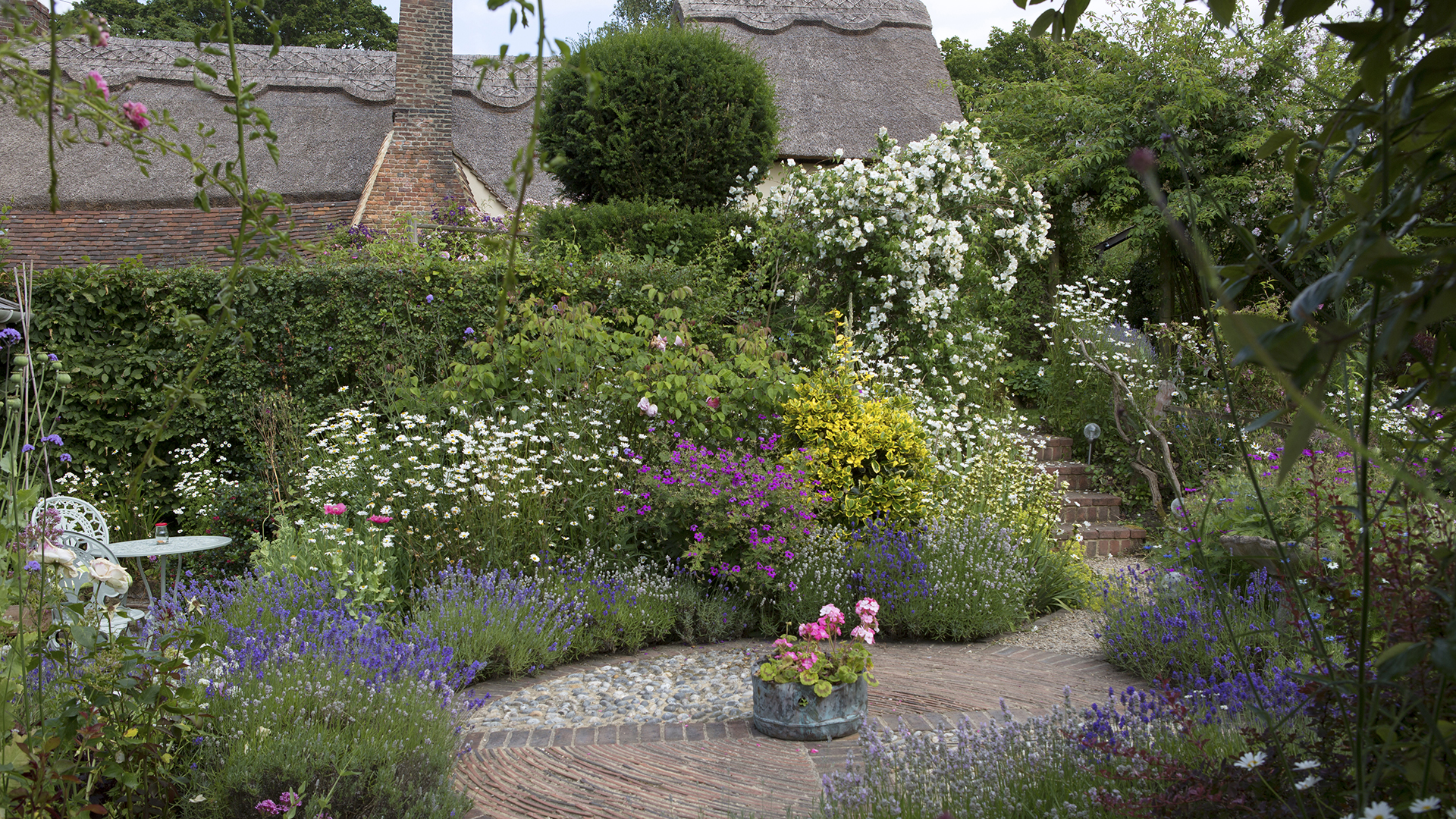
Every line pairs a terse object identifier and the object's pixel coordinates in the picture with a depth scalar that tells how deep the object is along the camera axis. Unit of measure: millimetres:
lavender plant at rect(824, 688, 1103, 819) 2359
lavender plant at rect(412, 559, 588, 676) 3988
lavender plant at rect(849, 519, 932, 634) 4797
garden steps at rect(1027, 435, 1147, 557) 7023
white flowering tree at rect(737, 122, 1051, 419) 7629
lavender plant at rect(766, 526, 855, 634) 4746
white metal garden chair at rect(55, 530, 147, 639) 2523
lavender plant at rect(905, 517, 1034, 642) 4781
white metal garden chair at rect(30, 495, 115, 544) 4070
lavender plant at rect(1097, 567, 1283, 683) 3682
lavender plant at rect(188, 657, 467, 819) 2449
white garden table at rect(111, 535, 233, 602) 4090
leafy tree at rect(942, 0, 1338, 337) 9500
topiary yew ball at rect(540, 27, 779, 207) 8438
